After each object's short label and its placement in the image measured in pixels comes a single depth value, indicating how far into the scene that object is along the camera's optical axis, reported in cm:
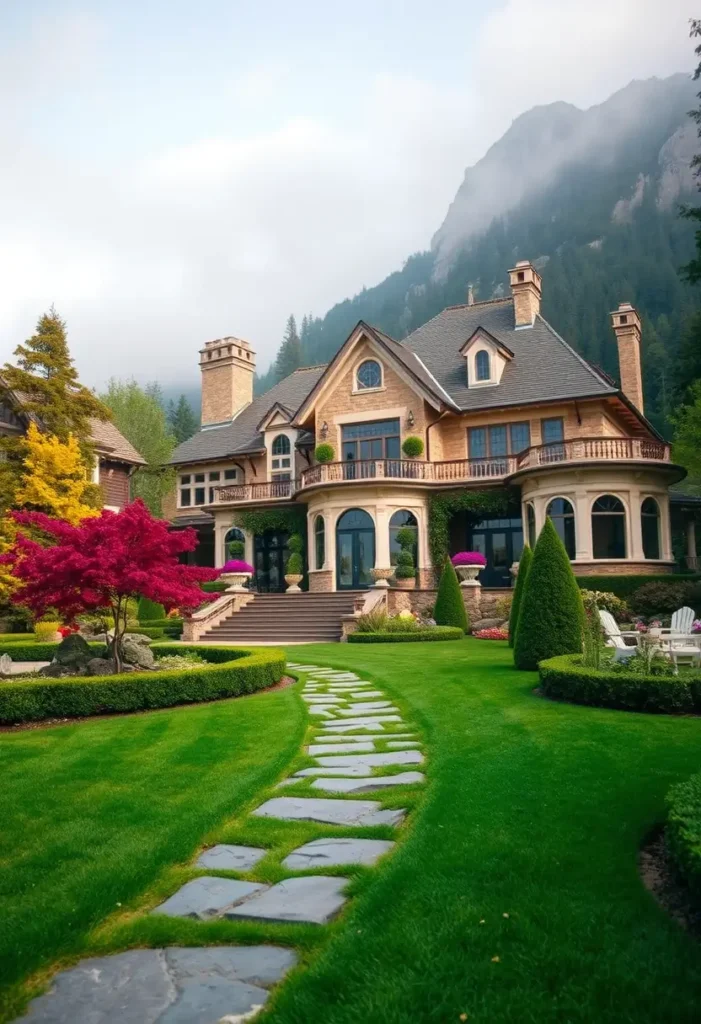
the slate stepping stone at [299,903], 367
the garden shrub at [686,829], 356
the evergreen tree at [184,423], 8569
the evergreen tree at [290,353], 11034
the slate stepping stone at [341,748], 745
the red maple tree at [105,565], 1126
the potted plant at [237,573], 2777
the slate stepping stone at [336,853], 442
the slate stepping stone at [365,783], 605
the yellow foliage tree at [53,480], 2847
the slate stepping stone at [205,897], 379
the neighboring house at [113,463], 3600
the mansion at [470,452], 2575
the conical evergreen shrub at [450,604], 2336
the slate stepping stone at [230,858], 444
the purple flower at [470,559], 2619
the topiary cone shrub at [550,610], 1312
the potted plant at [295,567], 3003
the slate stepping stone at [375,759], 690
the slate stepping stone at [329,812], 521
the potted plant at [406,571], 2753
